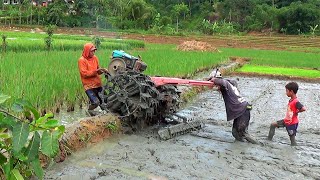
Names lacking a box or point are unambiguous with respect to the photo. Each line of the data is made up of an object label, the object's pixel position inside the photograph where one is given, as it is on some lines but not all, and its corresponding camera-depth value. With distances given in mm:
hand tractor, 5176
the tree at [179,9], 51906
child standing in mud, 5090
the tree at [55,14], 42312
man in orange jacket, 5758
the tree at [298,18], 41928
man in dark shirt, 5160
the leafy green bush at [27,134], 2184
